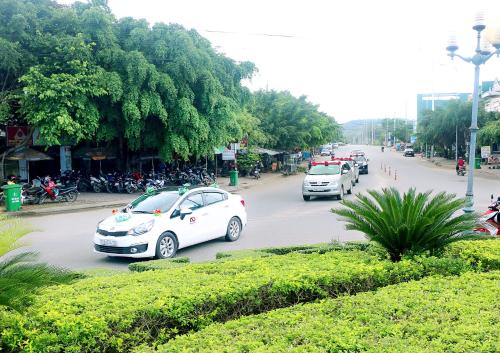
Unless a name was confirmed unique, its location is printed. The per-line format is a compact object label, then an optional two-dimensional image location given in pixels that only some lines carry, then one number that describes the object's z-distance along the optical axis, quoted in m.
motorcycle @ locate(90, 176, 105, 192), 24.25
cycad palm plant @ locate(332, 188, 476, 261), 6.45
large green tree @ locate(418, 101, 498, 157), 49.02
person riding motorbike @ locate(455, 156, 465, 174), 33.31
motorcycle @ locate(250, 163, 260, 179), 33.47
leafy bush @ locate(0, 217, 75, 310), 4.06
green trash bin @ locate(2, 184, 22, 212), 17.77
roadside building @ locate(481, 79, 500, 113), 55.75
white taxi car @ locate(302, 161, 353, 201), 19.86
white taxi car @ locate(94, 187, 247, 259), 9.40
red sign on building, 23.83
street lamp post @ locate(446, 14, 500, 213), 9.60
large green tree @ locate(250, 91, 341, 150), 40.06
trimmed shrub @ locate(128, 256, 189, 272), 6.84
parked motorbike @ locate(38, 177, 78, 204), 19.77
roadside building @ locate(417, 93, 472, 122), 109.12
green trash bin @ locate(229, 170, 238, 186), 27.58
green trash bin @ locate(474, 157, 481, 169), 39.87
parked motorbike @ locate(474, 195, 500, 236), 10.09
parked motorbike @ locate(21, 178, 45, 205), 19.68
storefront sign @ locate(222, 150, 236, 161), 28.15
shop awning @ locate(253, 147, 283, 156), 37.63
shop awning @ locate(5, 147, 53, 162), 22.84
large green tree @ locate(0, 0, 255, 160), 18.84
